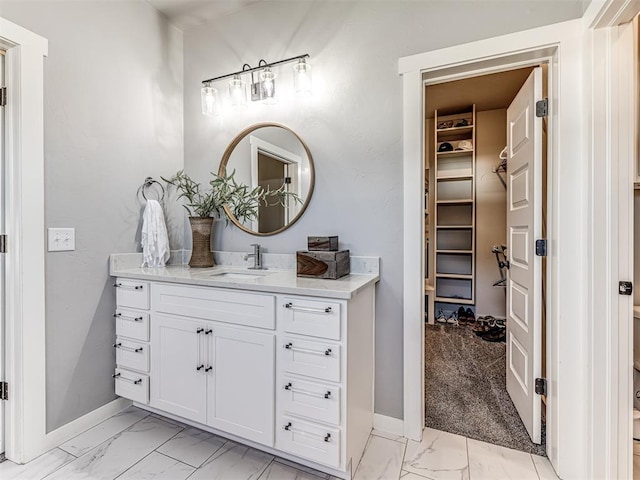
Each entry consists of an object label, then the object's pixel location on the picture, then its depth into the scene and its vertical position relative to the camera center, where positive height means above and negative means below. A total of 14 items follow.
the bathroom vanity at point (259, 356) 1.40 -0.58
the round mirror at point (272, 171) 2.06 +0.46
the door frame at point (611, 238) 1.31 +0.00
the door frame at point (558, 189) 1.43 +0.24
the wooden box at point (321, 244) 1.81 -0.03
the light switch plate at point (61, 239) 1.70 +0.00
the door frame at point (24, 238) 1.57 +0.01
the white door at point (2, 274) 1.58 -0.17
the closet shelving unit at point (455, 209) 3.93 +0.38
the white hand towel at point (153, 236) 2.14 +0.02
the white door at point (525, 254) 1.65 -0.09
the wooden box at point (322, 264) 1.69 -0.14
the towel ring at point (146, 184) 2.19 +0.38
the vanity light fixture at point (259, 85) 1.92 +0.98
